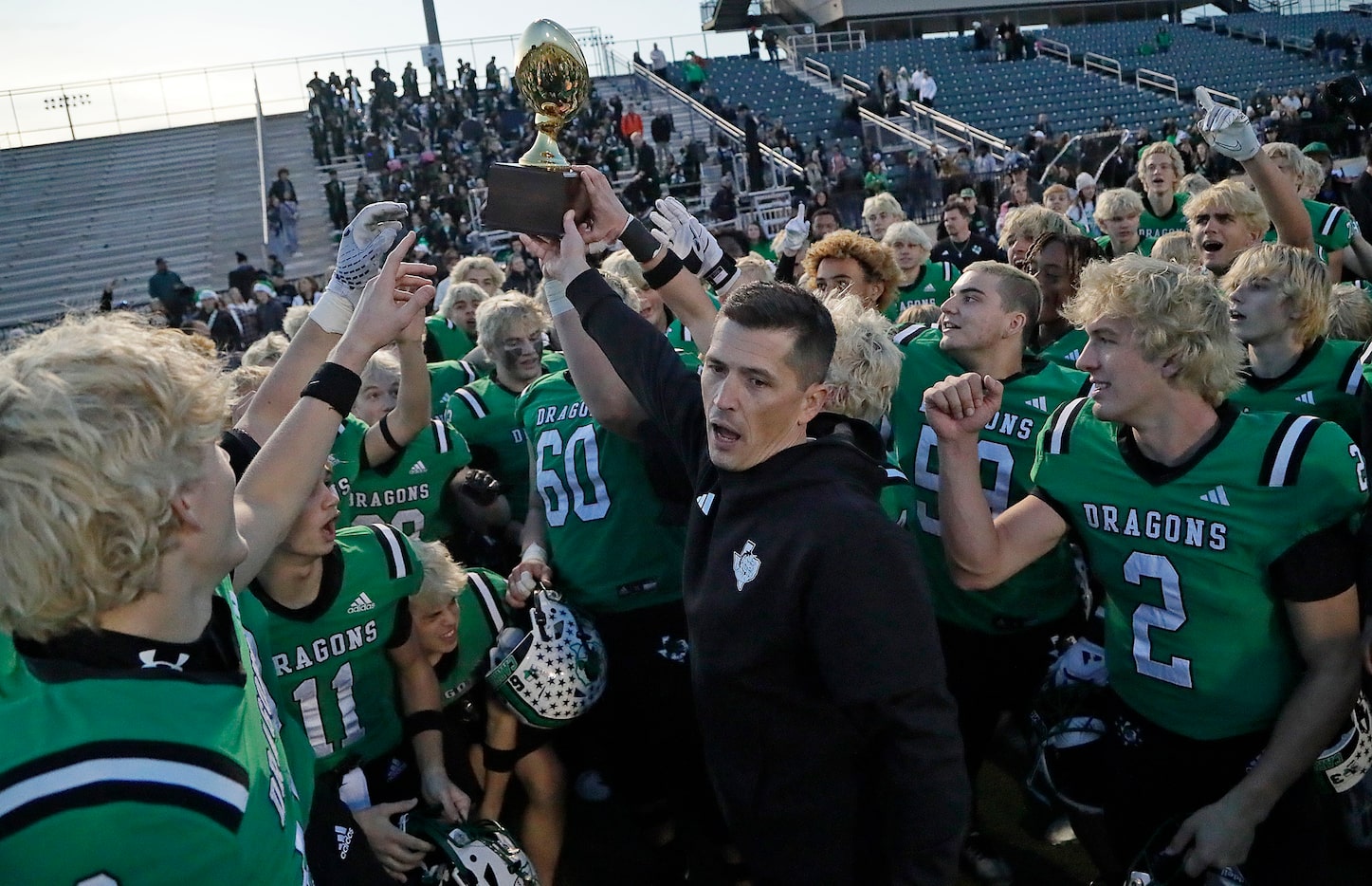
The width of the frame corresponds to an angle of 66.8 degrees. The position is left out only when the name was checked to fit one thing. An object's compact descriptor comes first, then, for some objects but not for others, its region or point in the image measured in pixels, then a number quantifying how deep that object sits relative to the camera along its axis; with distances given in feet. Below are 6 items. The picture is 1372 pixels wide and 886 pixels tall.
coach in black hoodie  5.80
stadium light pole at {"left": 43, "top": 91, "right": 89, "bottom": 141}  85.81
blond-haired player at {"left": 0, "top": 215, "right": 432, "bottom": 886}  4.17
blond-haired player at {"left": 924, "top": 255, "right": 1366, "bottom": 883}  7.36
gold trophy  8.96
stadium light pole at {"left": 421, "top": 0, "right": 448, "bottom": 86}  92.43
